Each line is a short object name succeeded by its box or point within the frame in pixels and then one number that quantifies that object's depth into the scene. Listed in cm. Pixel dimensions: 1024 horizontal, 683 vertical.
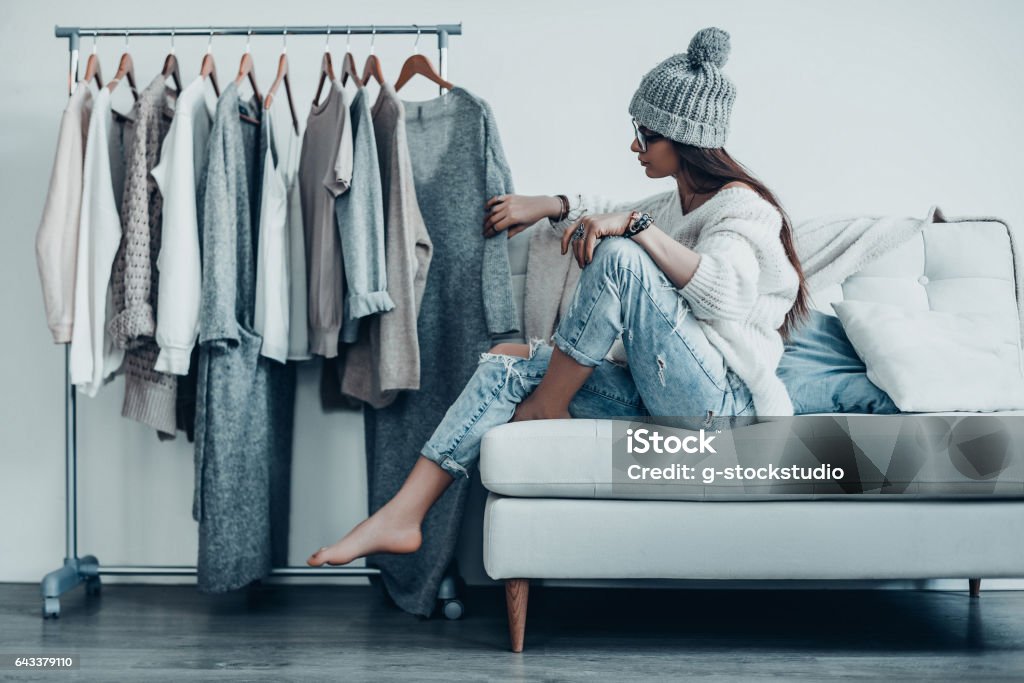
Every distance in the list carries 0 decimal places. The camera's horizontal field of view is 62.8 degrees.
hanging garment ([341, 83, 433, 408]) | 184
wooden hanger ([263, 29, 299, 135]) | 188
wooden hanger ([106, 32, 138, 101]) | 188
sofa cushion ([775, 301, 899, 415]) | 179
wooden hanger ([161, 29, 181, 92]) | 198
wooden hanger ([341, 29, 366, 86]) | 198
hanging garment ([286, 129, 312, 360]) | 195
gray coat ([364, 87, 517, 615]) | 192
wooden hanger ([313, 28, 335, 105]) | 199
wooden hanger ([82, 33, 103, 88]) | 194
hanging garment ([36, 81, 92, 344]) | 183
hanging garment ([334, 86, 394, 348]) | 180
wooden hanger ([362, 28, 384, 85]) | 198
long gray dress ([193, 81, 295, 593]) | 178
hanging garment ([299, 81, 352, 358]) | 182
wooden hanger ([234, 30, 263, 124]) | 192
